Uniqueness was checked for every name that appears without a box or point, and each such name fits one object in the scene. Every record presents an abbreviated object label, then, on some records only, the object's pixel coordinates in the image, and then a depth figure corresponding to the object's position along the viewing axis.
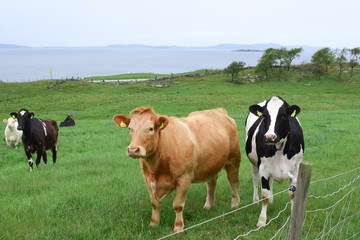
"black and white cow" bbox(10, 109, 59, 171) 10.64
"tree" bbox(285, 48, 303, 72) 65.62
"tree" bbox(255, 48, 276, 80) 60.84
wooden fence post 3.53
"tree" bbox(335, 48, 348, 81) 62.62
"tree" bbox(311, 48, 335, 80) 62.16
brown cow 4.76
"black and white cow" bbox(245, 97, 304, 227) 5.24
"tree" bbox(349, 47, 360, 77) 64.69
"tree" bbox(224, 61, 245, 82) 60.39
